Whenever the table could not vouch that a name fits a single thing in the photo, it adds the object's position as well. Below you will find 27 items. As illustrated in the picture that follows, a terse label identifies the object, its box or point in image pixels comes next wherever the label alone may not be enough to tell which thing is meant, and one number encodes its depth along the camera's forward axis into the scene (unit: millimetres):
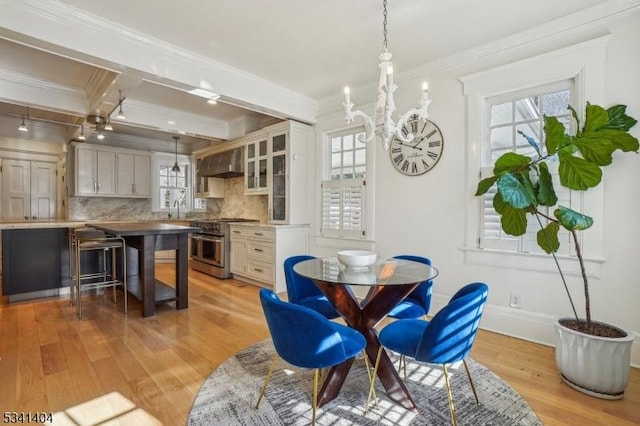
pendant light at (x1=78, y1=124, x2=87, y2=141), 5172
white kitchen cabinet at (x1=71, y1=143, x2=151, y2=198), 5910
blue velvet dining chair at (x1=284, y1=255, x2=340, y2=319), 2486
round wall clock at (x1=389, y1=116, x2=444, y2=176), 3422
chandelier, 1991
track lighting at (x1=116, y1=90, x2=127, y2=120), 3620
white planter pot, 1981
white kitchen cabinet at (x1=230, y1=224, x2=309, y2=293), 4559
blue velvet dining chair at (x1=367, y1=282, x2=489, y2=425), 1631
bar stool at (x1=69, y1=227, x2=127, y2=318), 3521
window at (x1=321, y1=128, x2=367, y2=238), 4140
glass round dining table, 1861
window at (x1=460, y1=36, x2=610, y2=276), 2529
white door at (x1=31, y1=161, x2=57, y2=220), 6234
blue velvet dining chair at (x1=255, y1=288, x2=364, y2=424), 1579
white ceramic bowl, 2162
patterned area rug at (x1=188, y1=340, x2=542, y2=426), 1787
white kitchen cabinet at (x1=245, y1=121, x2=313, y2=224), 4617
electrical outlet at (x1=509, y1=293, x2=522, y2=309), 2928
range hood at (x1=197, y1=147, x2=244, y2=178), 5676
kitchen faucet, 7278
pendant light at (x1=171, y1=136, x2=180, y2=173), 6254
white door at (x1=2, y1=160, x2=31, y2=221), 5914
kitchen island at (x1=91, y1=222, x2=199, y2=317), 3461
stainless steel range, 5367
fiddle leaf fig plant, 2182
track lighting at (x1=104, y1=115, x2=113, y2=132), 4111
